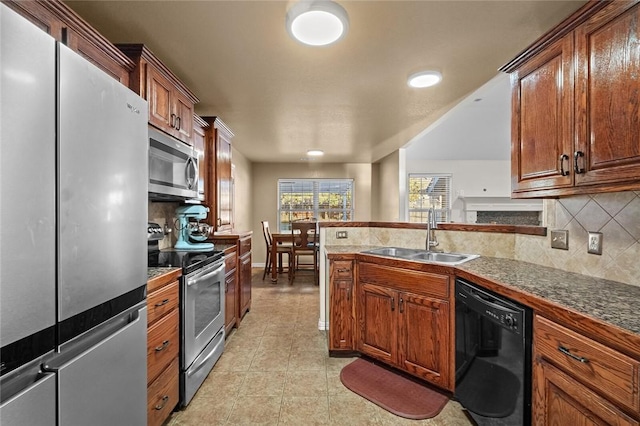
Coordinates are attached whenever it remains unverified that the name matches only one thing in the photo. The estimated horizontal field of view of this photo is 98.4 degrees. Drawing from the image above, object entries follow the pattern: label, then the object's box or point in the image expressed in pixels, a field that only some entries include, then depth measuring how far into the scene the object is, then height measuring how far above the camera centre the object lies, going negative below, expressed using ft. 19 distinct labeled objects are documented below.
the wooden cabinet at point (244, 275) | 9.91 -2.35
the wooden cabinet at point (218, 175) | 9.65 +1.41
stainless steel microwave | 5.86 +1.07
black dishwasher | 3.99 -2.40
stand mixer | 8.09 -0.43
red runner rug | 5.63 -4.00
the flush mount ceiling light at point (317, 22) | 4.61 +3.39
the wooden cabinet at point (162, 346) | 4.60 -2.40
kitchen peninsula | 2.81 -1.47
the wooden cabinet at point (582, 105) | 3.63 +1.67
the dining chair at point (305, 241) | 15.80 -1.65
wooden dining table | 16.06 -1.77
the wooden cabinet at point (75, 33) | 3.64 +2.78
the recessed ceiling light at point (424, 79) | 7.14 +3.57
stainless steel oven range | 5.71 -2.22
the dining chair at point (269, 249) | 16.99 -2.19
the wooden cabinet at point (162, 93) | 5.61 +2.81
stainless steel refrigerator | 2.22 -0.22
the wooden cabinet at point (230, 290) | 8.53 -2.50
